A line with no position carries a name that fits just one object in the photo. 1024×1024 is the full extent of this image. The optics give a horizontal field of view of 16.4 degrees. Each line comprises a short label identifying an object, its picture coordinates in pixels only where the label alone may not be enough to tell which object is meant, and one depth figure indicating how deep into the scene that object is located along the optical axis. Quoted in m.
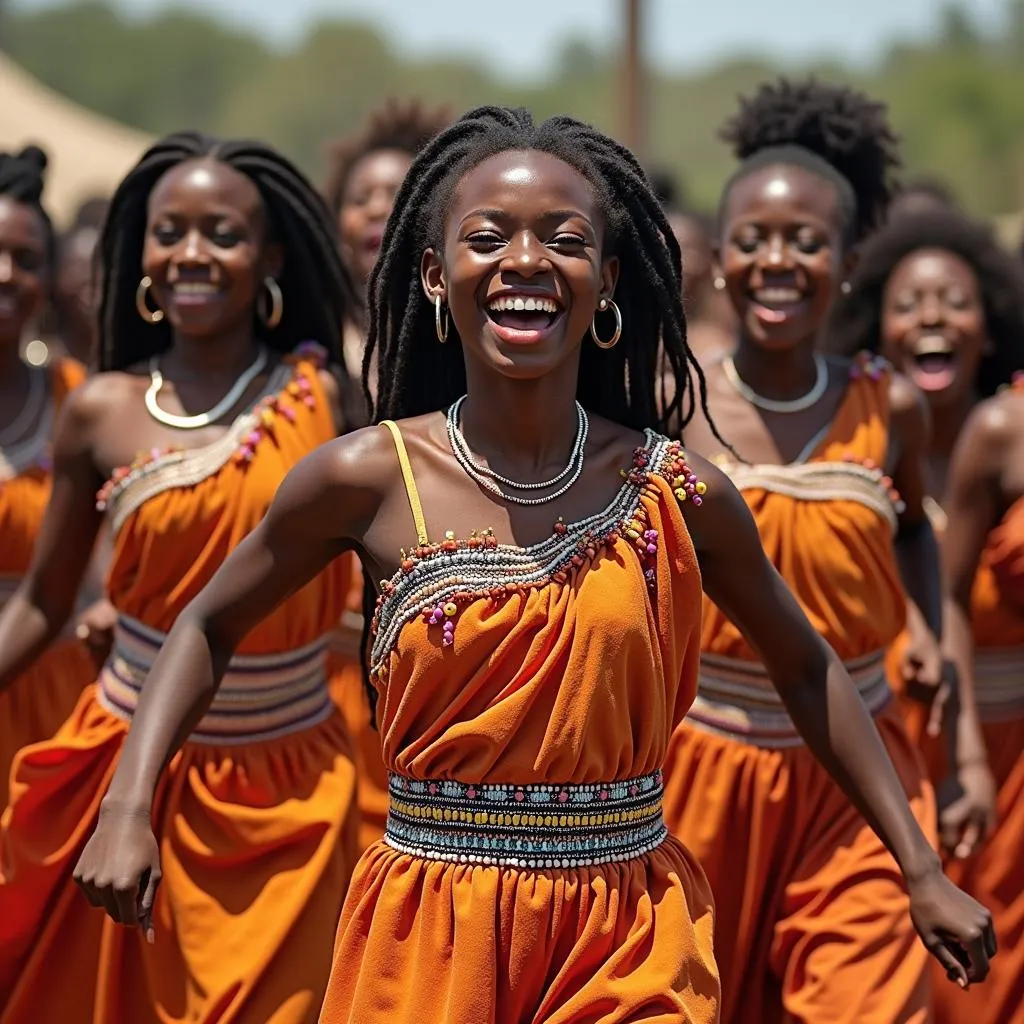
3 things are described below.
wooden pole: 21.03
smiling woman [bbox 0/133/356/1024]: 8.50
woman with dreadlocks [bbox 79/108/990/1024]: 6.46
